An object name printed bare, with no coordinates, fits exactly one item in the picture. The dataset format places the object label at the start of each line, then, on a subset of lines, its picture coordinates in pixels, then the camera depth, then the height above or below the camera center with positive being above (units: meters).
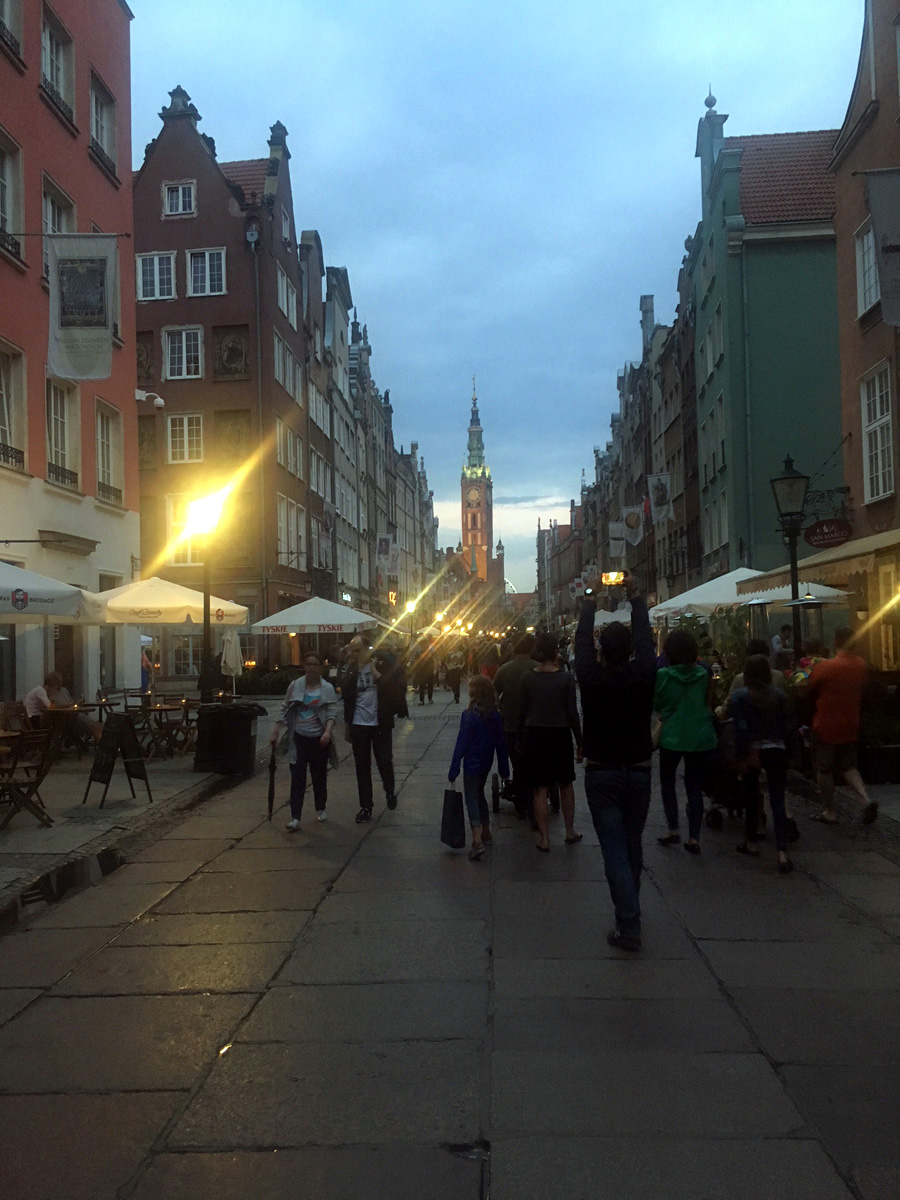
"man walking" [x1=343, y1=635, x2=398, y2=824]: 11.77 -0.54
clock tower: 194.50 +18.02
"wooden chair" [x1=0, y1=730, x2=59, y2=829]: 11.15 -1.09
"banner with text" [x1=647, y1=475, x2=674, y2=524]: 37.72 +5.11
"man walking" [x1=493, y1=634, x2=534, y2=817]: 11.47 -0.35
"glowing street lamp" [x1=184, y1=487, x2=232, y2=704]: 17.23 +2.10
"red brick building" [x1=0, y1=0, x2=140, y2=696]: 18.58 +5.74
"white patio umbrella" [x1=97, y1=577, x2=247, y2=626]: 17.84 +1.02
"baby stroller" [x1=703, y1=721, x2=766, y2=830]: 9.98 -1.19
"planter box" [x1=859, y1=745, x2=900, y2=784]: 12.48 -1.27
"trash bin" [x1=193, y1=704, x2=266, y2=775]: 15.86 -1.02
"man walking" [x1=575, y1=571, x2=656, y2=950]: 6.52 -0.57
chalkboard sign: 12.58 -0.91
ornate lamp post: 15.80 +2.08
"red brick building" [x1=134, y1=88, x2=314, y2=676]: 41.25 +11.11
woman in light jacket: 11.38 -0.54
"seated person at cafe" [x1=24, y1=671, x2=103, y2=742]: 16.69 -0.45
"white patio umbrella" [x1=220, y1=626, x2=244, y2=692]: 23.86 +0.19
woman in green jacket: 9.26 -0.54
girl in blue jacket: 9.58 -0.75
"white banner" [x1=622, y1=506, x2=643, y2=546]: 38.69 +4.46
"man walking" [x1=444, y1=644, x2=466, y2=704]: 35.06 -0.23
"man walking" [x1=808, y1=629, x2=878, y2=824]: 10.57 -0.58
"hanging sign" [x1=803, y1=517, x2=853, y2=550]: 19.47 +1.99
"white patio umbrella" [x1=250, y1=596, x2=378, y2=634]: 26.86 +1.08
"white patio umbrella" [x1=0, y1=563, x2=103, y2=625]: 12.70 +0.88
